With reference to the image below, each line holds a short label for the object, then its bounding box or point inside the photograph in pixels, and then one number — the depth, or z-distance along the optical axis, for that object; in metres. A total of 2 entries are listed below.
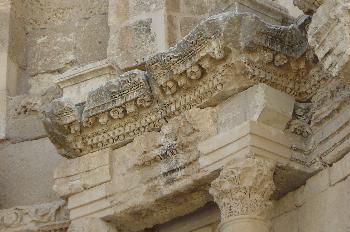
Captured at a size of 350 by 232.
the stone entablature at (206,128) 9.50
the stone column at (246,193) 9.31
